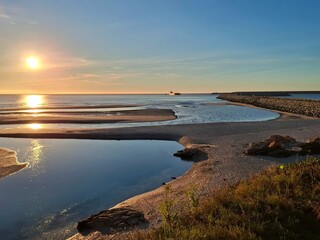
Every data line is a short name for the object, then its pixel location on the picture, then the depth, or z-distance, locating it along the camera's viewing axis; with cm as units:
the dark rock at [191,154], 2021
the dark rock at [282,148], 1788
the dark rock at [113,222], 978
